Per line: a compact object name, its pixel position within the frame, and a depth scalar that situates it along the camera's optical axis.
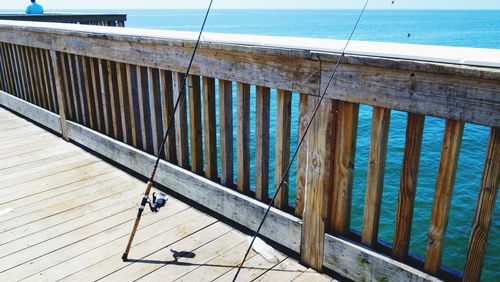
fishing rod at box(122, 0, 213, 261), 2.43
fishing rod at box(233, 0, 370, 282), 1.96
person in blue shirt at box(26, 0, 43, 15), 10.76
